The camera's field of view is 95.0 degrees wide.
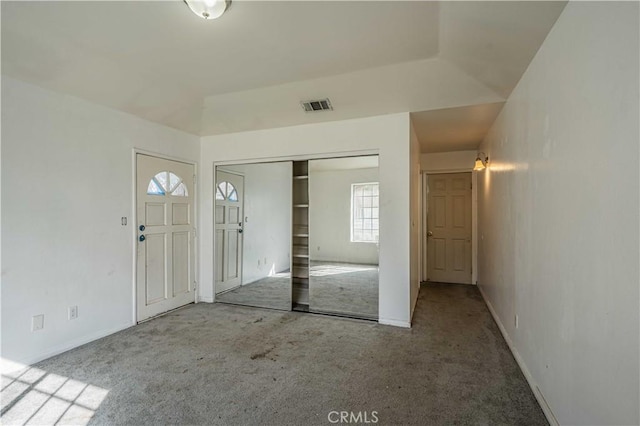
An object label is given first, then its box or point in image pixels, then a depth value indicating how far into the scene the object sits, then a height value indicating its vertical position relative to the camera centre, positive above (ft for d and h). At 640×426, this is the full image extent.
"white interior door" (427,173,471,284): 17.38 -0.89
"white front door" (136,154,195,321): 11.23 -0.89
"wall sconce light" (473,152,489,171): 13.20 +2.34
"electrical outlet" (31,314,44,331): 8.18 -3.07
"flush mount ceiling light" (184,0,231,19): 5.97 +4.29
